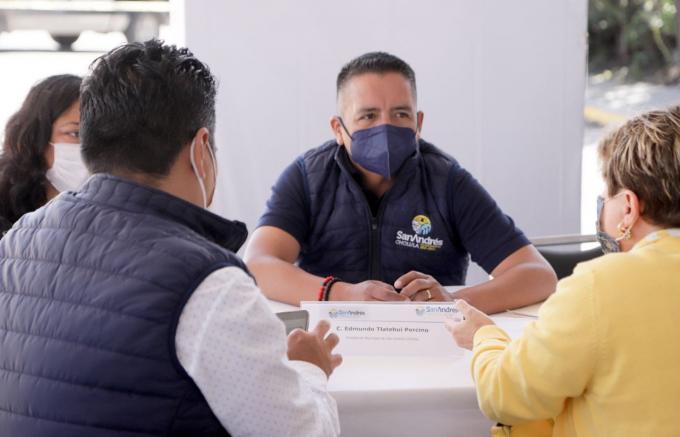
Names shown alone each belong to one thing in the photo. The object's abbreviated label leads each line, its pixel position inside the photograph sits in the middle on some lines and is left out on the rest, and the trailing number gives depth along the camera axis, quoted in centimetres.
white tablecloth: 191
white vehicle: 729
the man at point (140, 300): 137
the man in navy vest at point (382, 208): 285
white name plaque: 211
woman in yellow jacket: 163
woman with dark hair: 271
